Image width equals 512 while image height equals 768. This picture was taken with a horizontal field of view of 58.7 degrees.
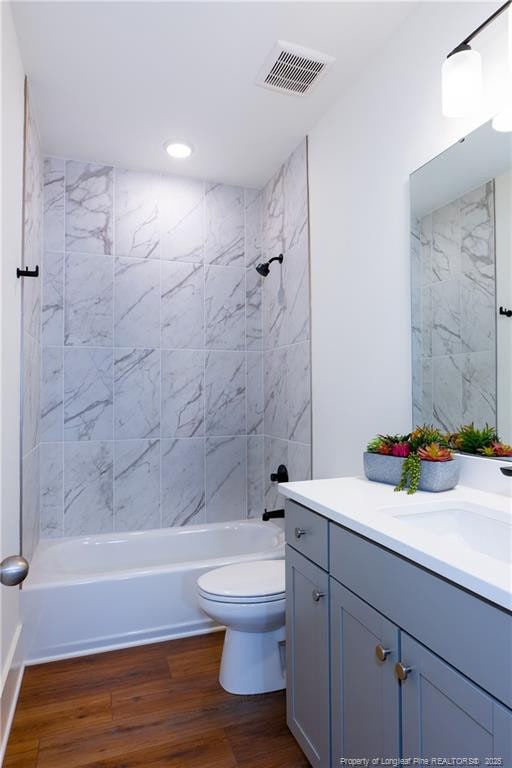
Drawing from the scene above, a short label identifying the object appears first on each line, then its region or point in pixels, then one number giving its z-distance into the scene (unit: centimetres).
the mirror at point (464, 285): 135
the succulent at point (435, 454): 143
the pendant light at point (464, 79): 130
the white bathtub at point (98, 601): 210
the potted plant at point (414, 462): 142
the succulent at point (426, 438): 153
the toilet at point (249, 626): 175
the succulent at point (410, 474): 142
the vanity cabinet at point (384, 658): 74
